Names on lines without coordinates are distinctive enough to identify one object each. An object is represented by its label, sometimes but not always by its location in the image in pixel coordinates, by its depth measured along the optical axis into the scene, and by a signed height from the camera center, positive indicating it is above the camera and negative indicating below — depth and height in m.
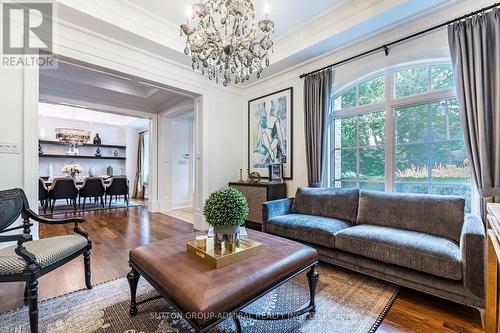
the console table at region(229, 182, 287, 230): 3.56 -0.45
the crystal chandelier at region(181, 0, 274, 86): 2.00 +1.19
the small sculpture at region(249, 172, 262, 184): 4.13 -0.18
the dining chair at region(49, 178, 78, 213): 5.27 -0.51
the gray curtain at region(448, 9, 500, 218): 1.96 +0.62
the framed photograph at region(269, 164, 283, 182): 3.86 -0.09
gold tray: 1.35 -0.53
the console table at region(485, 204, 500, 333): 1.33 -0.73
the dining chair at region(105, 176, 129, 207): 6.02 -0.51
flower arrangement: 6.56 -0.06
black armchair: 1.43 -0.60
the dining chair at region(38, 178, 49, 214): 5.06 -0.56
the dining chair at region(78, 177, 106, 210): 5.65 -0.50
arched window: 2.43 +0.40
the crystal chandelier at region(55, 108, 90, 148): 6.26 +0.90
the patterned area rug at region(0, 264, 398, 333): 1.50 -1.07
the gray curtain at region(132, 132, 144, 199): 8.34 -0.28
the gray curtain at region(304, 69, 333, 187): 3.23 +0.68
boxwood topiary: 1.50 -0.28
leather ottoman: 1.04 -0.60
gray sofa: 1.58 -0.62
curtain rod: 2.10 +1.45
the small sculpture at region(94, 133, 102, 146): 7.88 +0.96
